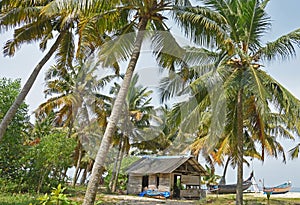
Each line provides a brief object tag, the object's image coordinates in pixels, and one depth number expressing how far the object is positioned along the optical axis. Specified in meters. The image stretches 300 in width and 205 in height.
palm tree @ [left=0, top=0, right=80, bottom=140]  10.02
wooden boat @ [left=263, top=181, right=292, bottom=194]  28.67
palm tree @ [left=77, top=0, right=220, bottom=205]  7.59
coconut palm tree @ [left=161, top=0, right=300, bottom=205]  11.62
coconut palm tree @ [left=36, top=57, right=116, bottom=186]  20.14
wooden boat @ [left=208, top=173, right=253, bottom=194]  25.27
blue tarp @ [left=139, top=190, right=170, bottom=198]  21.47
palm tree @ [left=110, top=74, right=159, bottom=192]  24.31
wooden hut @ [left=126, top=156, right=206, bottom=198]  22.30
